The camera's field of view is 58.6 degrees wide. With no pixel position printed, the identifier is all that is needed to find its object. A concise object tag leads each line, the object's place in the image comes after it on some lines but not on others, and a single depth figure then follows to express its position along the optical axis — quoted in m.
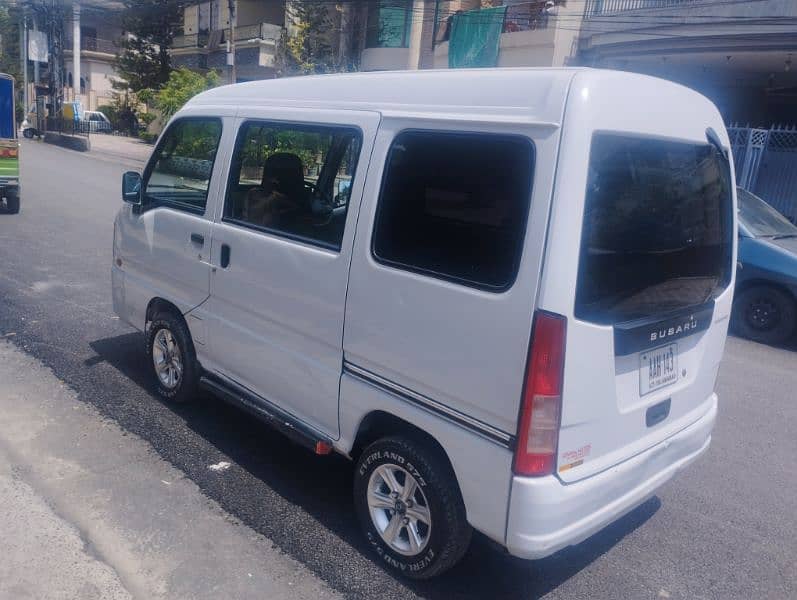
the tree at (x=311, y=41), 26.66
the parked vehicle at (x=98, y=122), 43.70
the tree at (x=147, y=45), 41.78
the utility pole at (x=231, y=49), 23.97
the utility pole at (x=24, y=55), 43.59
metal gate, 13.52
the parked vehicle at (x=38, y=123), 37.06
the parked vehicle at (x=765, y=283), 7.57
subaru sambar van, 2.63
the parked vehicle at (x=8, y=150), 12.94
